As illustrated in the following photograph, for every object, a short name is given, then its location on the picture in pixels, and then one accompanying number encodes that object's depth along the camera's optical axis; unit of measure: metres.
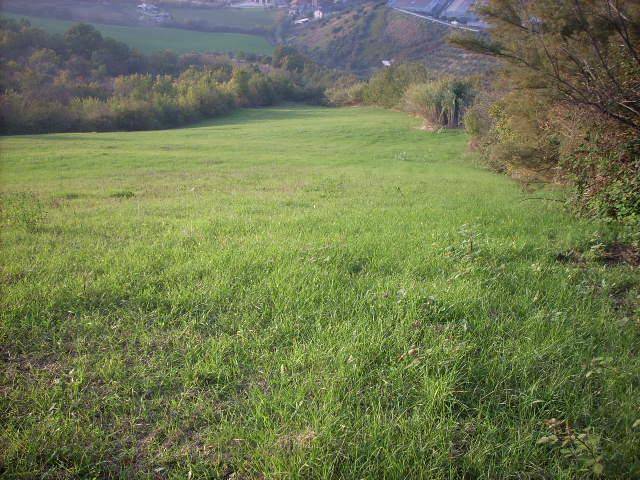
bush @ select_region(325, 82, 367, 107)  64.44
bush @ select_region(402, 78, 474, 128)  33.16
